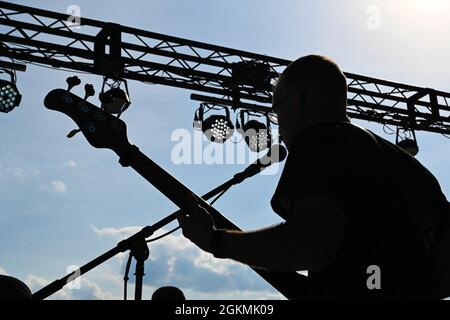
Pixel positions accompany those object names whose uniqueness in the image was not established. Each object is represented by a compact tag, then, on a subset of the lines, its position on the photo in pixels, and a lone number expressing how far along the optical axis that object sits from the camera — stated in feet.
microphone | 10.50
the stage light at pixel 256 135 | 34.37
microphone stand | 11.05
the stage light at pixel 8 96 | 27.96
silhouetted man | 5.50
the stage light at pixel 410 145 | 38.78
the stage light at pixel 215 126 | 33.65
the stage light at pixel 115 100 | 29.07
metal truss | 29.01
